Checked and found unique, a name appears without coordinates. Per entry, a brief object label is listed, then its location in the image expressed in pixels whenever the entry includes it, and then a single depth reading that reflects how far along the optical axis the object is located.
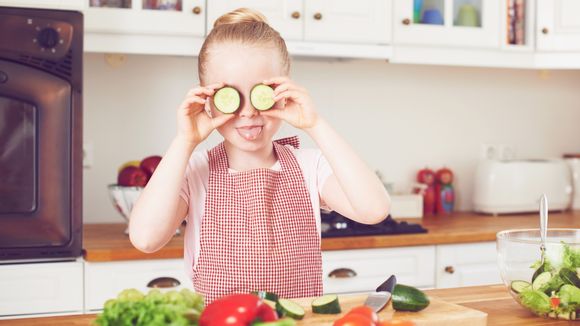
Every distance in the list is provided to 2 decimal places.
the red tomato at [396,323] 1.06
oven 2.36
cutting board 1.28
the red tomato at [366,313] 1.06
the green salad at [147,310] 0.99
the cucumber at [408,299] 1.32
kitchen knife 1.34
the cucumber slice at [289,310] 1.23
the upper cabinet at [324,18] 2.84
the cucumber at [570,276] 1.44
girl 1.48
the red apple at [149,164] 2.63
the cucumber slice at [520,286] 1.49
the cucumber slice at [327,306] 1.31
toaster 3.33
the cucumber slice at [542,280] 1.46
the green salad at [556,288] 1.44
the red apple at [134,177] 2.63
